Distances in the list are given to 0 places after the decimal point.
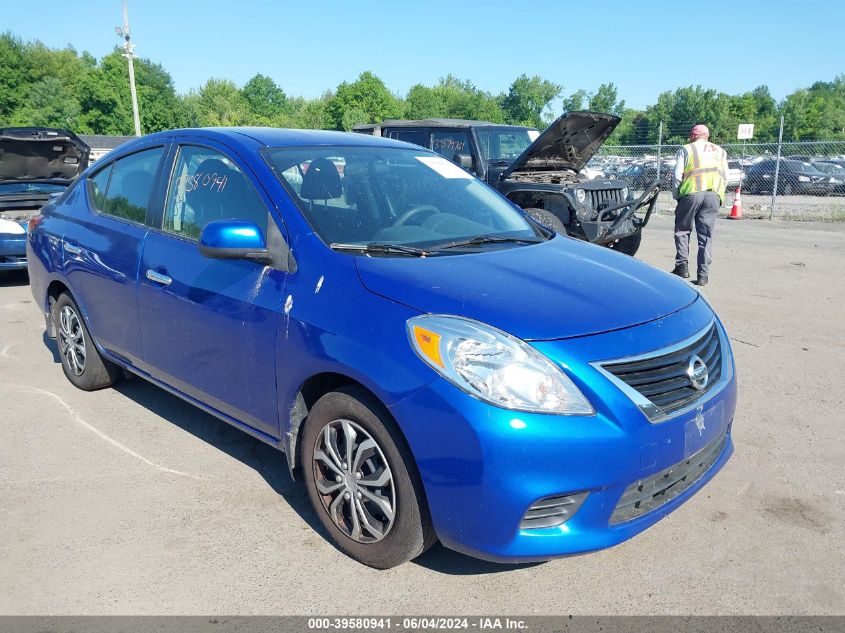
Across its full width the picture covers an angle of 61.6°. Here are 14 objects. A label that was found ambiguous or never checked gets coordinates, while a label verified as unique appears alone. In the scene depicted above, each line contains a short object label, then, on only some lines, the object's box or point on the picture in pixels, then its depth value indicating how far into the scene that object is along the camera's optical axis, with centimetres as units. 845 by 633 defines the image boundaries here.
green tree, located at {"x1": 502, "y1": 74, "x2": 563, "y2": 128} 11062
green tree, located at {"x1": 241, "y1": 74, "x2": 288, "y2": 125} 11781
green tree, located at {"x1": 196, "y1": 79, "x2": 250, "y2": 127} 8944
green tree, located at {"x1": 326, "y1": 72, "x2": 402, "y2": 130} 9131
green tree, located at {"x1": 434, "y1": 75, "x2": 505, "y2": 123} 10212
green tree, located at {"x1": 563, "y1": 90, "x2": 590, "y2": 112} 10372
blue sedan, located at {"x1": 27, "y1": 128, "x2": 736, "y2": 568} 240
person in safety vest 853
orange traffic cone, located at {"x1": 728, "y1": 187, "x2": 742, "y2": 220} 1706
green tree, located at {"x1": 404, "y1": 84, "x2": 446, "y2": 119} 10419
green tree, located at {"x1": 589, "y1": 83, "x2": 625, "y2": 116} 10475
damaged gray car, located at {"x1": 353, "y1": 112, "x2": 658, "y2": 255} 920
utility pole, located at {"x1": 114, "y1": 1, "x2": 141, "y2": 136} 2989
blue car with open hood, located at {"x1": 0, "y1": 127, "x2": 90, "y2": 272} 823
